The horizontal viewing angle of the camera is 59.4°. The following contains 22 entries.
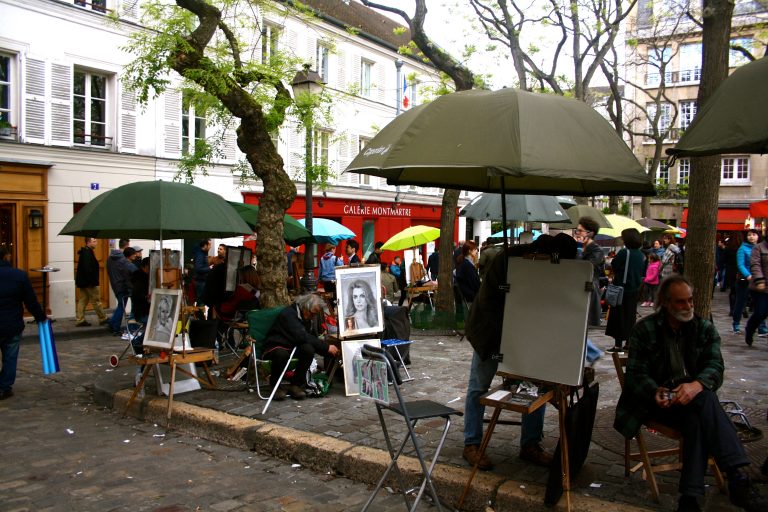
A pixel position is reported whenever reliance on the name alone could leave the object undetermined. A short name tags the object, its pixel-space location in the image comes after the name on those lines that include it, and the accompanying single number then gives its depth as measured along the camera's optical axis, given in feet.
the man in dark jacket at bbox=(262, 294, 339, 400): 22.93
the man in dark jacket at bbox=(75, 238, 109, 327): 44.55
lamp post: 34.42
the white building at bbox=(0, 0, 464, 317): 49.85
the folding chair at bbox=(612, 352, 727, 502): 13.48
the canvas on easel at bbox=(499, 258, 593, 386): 13.85
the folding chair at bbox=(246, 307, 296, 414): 23.41
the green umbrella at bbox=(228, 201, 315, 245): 38.63
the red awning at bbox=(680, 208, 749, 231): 123.03
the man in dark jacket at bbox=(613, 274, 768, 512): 12.51
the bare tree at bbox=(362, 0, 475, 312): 38.32
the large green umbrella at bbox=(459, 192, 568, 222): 33.40
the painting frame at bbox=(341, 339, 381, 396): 23.27
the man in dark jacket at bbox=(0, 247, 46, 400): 24.70
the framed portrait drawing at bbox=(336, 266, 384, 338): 23.88
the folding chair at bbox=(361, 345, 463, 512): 12.98
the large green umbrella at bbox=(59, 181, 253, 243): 22.26
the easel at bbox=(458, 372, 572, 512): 13.34
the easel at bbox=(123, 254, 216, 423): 22.58
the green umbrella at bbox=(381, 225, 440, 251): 51.88
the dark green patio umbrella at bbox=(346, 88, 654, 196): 12.17
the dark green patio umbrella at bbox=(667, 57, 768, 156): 12.41
